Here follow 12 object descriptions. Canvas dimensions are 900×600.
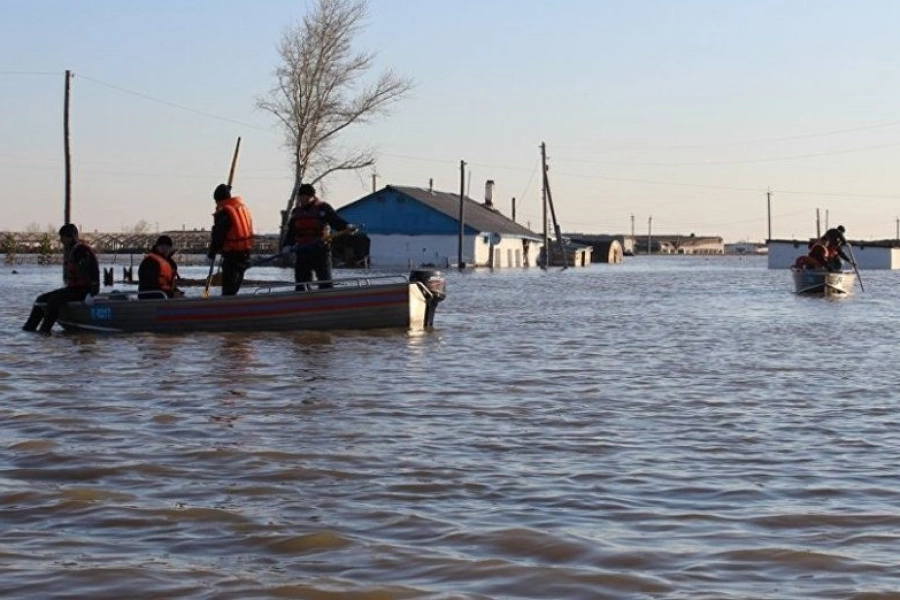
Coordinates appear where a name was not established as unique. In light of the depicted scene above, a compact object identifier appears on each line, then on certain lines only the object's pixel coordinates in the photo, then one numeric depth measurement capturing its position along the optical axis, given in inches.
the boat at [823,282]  1328.7
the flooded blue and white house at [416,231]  2834.6
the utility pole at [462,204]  2706.7
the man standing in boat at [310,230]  746.2
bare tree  2456.9
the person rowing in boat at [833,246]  1354.6
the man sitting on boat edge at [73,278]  734.5
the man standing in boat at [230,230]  732.0
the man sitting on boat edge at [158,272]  733.9
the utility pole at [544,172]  3201.3
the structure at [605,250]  4520.2
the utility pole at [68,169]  1729.8
